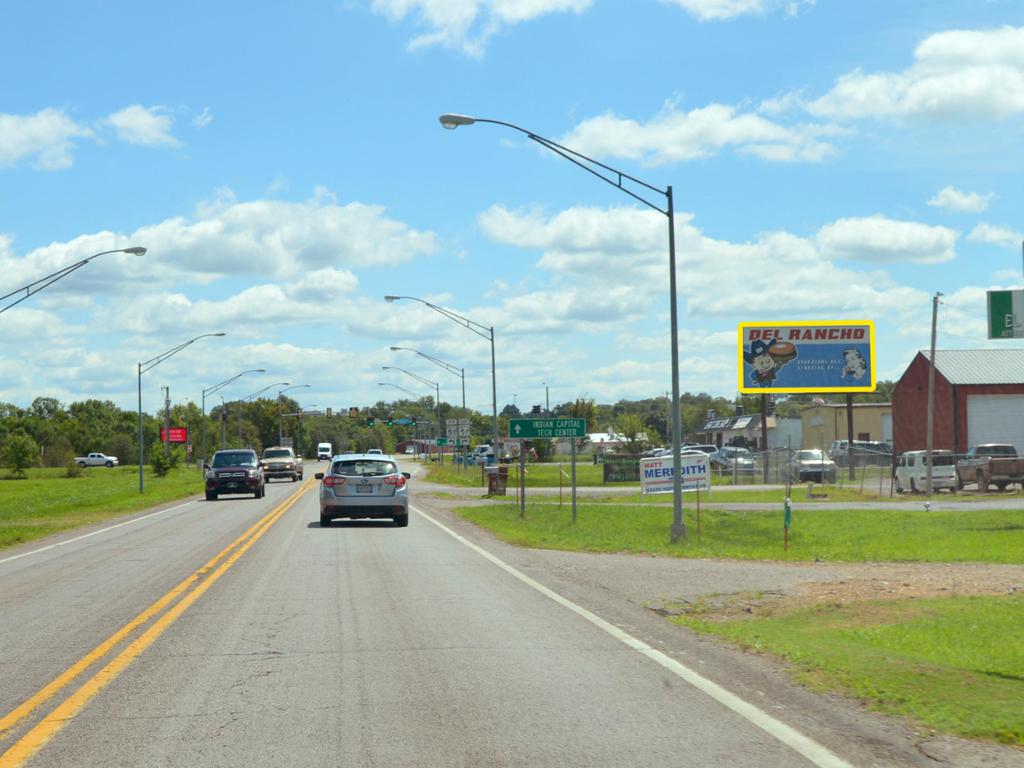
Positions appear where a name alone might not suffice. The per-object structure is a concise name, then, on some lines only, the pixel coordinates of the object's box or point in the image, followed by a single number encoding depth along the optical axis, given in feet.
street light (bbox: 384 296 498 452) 151.63
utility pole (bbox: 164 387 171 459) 285.64
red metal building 222.48
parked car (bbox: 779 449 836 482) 191.31
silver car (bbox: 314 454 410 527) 90.02
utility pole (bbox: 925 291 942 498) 149.48
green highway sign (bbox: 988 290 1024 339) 104.01
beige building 312.29
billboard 219.41
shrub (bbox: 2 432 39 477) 354.33
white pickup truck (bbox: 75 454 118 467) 490.49
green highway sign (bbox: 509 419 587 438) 100.07
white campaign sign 83.10
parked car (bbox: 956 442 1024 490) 150.20
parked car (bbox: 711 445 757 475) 207.10
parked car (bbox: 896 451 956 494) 157.99
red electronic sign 424.87
